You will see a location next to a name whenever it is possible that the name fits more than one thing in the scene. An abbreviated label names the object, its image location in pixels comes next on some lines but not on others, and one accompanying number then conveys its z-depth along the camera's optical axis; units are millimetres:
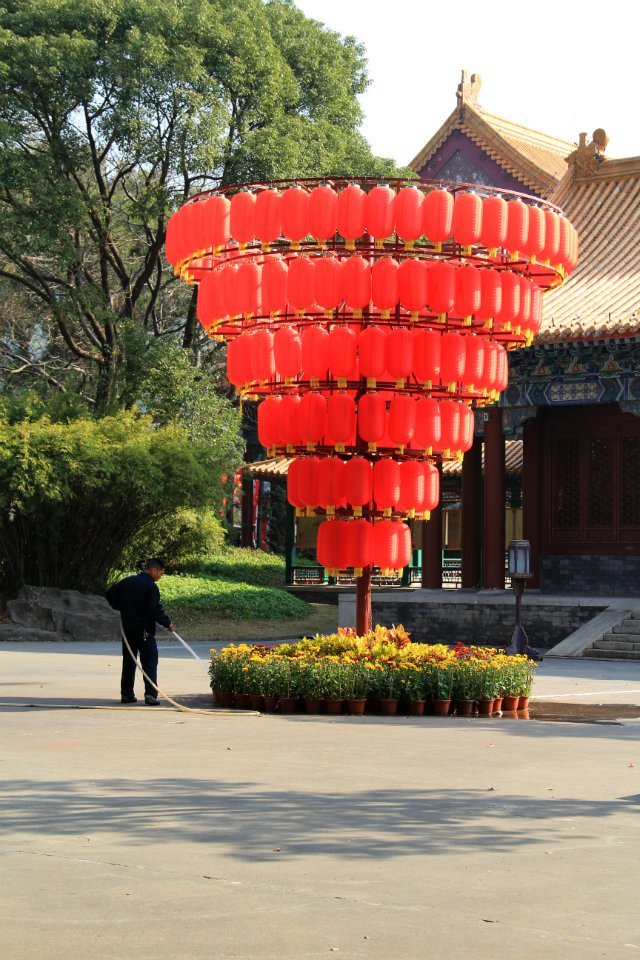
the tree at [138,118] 27547
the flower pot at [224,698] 13469
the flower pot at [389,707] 12977
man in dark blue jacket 13547
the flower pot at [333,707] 12984
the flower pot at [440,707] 13070
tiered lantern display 14375
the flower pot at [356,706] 12945
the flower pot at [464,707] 13164
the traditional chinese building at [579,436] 24625
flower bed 13008
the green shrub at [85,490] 25422
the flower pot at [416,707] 13031
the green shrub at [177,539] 28828
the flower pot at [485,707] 13242
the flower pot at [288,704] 13055
